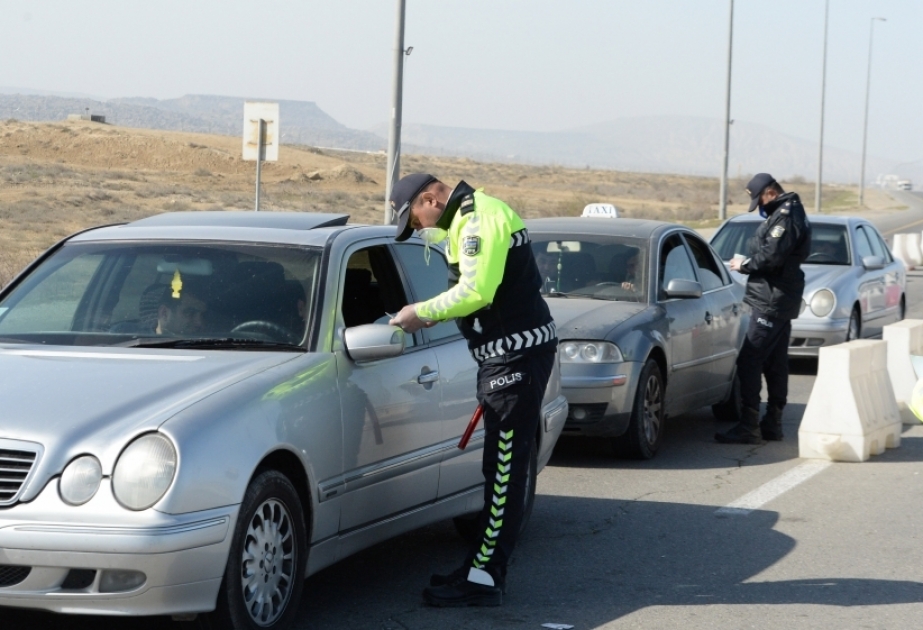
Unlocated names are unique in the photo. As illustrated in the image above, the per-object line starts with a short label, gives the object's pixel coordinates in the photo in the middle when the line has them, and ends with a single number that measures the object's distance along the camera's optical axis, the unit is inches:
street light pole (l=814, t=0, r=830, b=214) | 1743.4
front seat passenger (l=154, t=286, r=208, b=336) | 221.0
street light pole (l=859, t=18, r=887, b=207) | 2428.6
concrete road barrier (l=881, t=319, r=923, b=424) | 448.5
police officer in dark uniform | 393.4
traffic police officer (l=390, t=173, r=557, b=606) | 218.8
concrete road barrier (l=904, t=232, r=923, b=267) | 1322.6
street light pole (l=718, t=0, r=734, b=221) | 1219.9
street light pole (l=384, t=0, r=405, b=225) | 613.0
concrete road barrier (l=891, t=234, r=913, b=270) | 1307.8
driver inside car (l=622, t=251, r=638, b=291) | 393.9
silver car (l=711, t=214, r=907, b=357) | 561.3
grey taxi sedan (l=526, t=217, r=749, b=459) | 359.3
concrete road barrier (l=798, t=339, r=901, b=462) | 377.4
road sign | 555.5
